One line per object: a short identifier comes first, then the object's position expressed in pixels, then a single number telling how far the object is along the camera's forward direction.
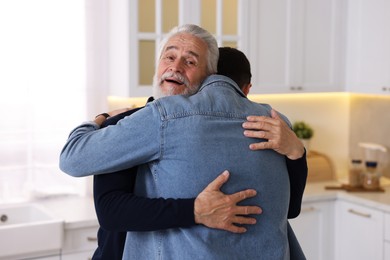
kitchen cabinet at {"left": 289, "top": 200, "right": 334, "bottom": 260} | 3.95
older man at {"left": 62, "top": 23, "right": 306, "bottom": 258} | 1.77
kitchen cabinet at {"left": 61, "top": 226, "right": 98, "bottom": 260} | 3.14
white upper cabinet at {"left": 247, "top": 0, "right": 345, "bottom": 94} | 4.02
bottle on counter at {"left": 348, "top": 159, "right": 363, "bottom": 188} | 4.09
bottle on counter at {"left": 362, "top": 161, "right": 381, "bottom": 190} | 4.01
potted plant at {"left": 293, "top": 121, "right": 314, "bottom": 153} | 4.40
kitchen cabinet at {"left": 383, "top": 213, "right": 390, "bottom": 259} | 3.64
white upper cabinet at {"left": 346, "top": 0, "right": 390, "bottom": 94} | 4.06
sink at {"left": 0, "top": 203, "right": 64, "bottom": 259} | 2.97
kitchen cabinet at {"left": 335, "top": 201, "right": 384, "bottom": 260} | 3.74
